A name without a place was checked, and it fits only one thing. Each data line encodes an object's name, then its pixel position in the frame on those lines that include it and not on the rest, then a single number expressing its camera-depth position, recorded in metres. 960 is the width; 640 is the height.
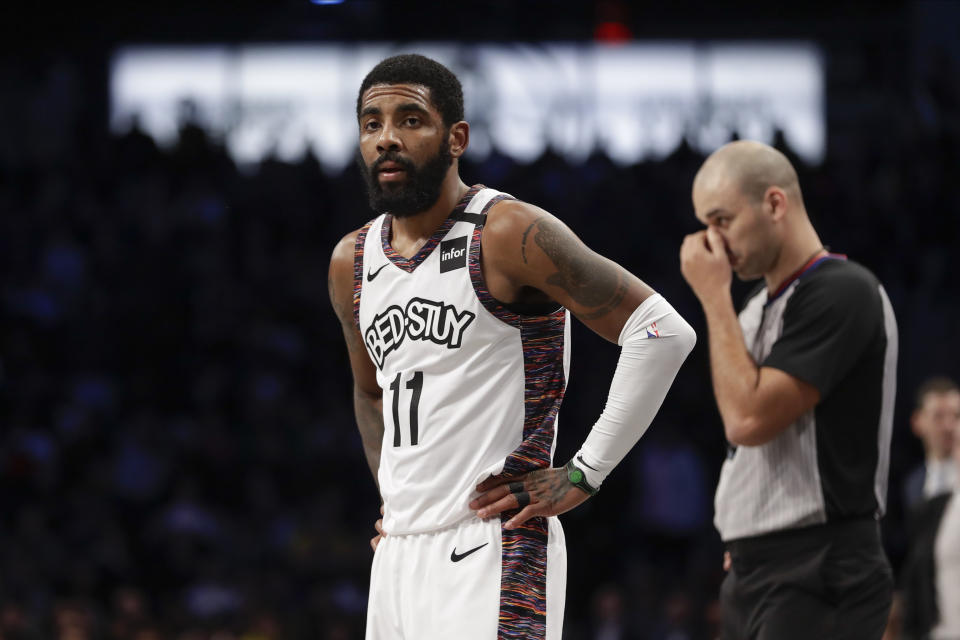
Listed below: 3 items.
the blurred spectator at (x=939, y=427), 13.51
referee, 7.15
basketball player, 6.84
